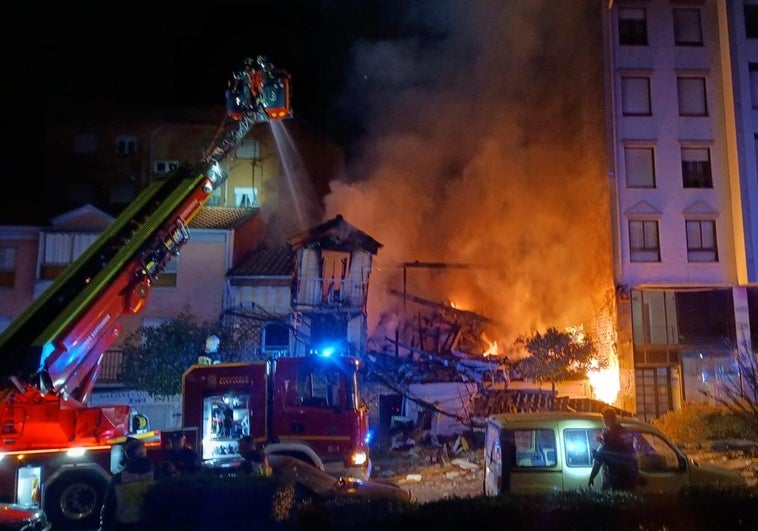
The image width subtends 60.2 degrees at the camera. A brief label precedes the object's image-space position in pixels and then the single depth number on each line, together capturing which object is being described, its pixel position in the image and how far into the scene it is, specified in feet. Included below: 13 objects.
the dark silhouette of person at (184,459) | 29.58
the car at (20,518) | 25.82
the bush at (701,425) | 55.88
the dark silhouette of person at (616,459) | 25.84
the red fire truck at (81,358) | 29.43
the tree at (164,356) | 59.88
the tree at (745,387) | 34.11
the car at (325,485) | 27.50
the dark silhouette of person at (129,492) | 22.36
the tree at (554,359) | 69.41
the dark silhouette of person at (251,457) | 27.92
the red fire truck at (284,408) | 35.73
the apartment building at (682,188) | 76.64
